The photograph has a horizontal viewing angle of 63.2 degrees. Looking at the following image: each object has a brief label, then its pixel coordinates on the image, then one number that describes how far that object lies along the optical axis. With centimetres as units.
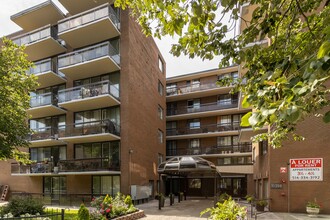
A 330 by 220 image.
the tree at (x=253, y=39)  247
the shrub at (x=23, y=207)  1159
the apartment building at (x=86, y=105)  2109
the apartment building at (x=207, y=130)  3097
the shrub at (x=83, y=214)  990
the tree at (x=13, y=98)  1157
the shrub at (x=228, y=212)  670
